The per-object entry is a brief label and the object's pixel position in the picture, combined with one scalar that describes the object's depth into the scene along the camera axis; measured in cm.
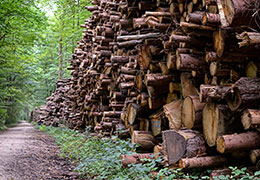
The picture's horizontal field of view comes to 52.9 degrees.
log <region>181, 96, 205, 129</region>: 376
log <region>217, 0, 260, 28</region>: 291
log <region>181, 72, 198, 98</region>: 429
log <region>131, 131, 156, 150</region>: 518
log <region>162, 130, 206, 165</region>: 355
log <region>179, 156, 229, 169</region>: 339
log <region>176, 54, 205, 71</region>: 389
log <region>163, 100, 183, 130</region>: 424
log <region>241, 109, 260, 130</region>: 291
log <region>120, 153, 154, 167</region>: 457
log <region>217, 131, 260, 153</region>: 306
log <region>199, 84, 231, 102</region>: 327
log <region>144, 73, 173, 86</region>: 477
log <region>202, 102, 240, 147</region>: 334
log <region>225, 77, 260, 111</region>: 297
